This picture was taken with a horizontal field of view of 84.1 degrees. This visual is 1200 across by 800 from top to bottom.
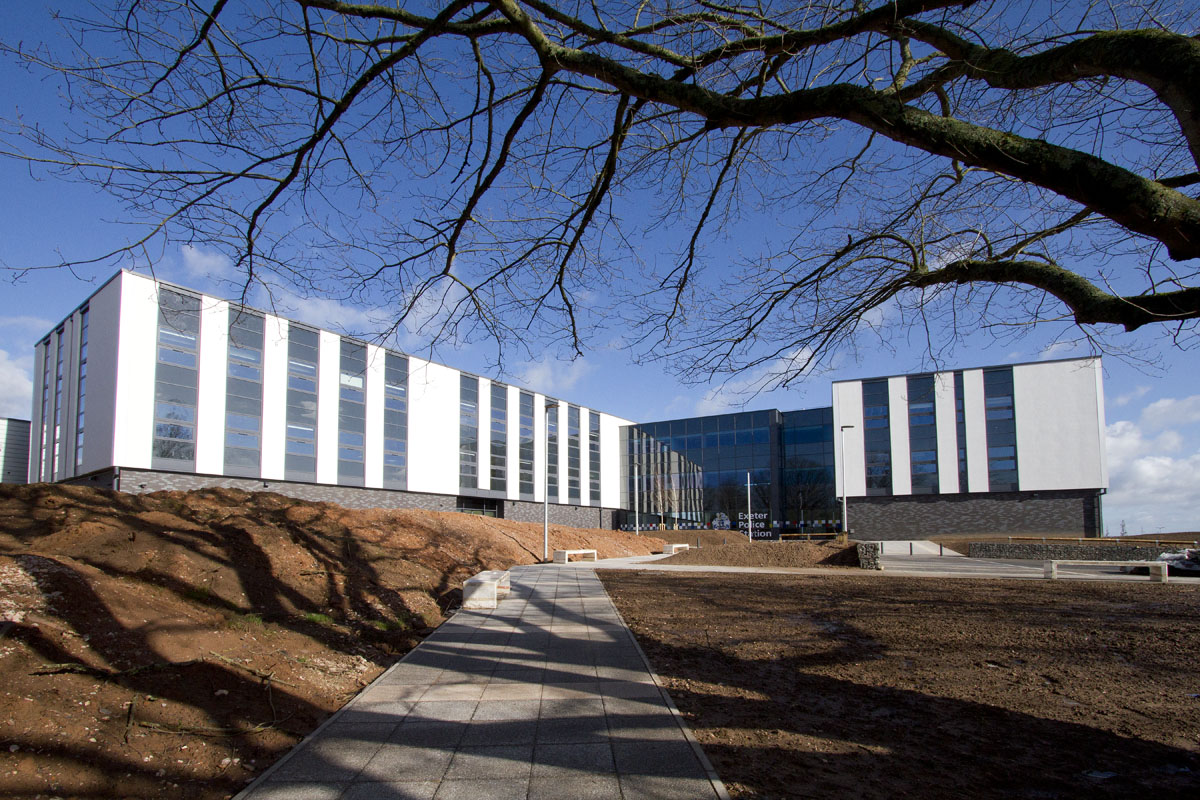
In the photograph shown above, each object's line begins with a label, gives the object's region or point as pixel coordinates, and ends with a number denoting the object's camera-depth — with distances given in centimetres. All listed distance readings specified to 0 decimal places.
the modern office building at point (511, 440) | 2858
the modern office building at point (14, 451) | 4041
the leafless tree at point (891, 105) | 350
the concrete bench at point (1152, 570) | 1700
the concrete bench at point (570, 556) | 2452
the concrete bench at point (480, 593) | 1147
